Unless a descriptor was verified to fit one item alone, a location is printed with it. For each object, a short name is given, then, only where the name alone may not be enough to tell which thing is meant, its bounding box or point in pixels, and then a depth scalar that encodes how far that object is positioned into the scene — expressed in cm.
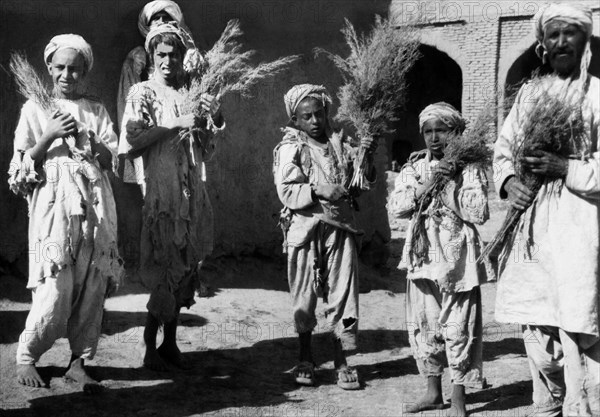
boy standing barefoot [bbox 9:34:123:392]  609
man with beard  511
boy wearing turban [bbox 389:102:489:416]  620
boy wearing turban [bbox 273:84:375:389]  685
